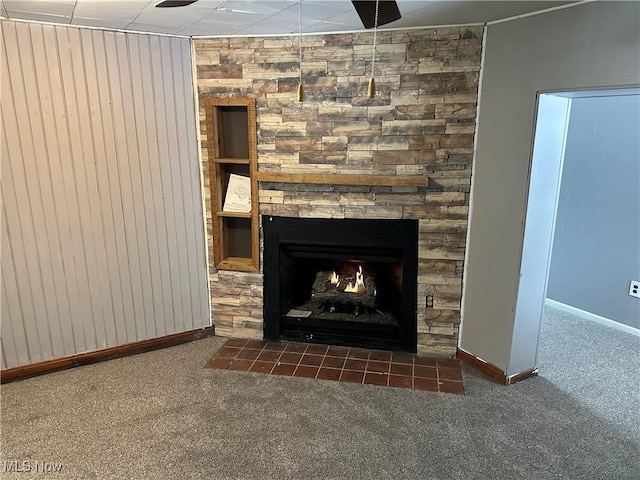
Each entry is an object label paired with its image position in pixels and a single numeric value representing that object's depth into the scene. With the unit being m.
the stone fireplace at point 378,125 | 2.67
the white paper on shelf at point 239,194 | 3.14
